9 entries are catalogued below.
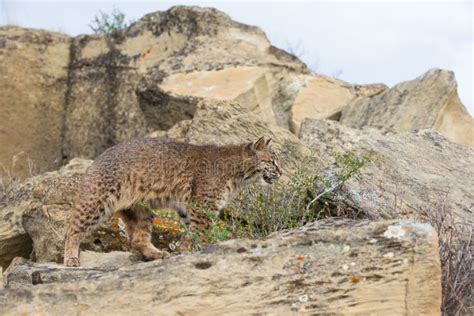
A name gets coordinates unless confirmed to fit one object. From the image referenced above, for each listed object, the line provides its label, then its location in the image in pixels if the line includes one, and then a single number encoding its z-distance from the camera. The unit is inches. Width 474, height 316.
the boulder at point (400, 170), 340.8
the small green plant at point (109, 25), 653.9
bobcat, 349.7
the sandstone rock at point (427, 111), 512.4
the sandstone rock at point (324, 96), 568.4
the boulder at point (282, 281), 216.8
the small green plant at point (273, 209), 328.4
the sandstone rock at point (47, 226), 372.2
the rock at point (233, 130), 419.2
